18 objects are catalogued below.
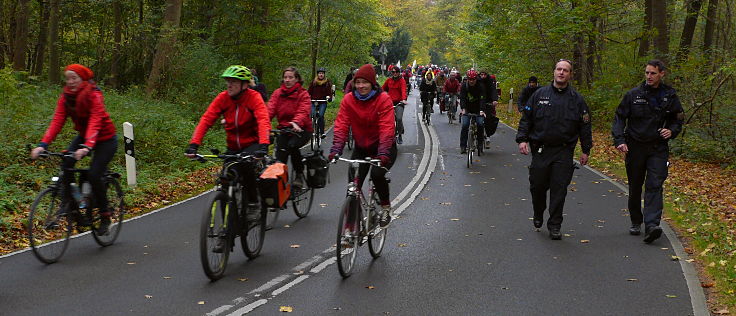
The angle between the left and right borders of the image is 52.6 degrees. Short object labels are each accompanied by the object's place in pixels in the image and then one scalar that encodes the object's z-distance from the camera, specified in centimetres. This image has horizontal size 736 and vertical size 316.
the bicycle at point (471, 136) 1633
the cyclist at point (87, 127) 776
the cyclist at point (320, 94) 1885
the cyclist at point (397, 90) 1944
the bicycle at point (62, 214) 764
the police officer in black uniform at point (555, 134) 901
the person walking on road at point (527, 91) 1598
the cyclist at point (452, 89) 2848
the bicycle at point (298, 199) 1007
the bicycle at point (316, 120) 1869
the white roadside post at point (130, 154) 1225
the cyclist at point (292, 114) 1030
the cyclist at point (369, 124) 739
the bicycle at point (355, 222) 700
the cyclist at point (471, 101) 1684
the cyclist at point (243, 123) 746
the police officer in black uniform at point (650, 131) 891
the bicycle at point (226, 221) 669
